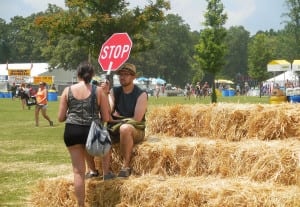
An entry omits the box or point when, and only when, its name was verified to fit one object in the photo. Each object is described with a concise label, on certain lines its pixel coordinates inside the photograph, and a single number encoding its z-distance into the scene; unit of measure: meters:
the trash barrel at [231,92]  64.12
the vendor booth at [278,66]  34.94
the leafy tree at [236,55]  121.54
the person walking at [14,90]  49.28
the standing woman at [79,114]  5.45
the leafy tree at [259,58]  67.12
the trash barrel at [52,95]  46.49
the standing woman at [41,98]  16.89
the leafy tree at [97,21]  21.62
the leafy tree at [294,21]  66.88
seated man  5.84
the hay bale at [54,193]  5.90
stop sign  8.68
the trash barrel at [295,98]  16.95
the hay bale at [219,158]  4.86
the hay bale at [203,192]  4.42
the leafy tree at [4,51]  109.50
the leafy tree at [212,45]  39.66
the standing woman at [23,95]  30.03
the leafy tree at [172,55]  94.75
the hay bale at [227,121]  5.75
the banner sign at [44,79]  54.69
